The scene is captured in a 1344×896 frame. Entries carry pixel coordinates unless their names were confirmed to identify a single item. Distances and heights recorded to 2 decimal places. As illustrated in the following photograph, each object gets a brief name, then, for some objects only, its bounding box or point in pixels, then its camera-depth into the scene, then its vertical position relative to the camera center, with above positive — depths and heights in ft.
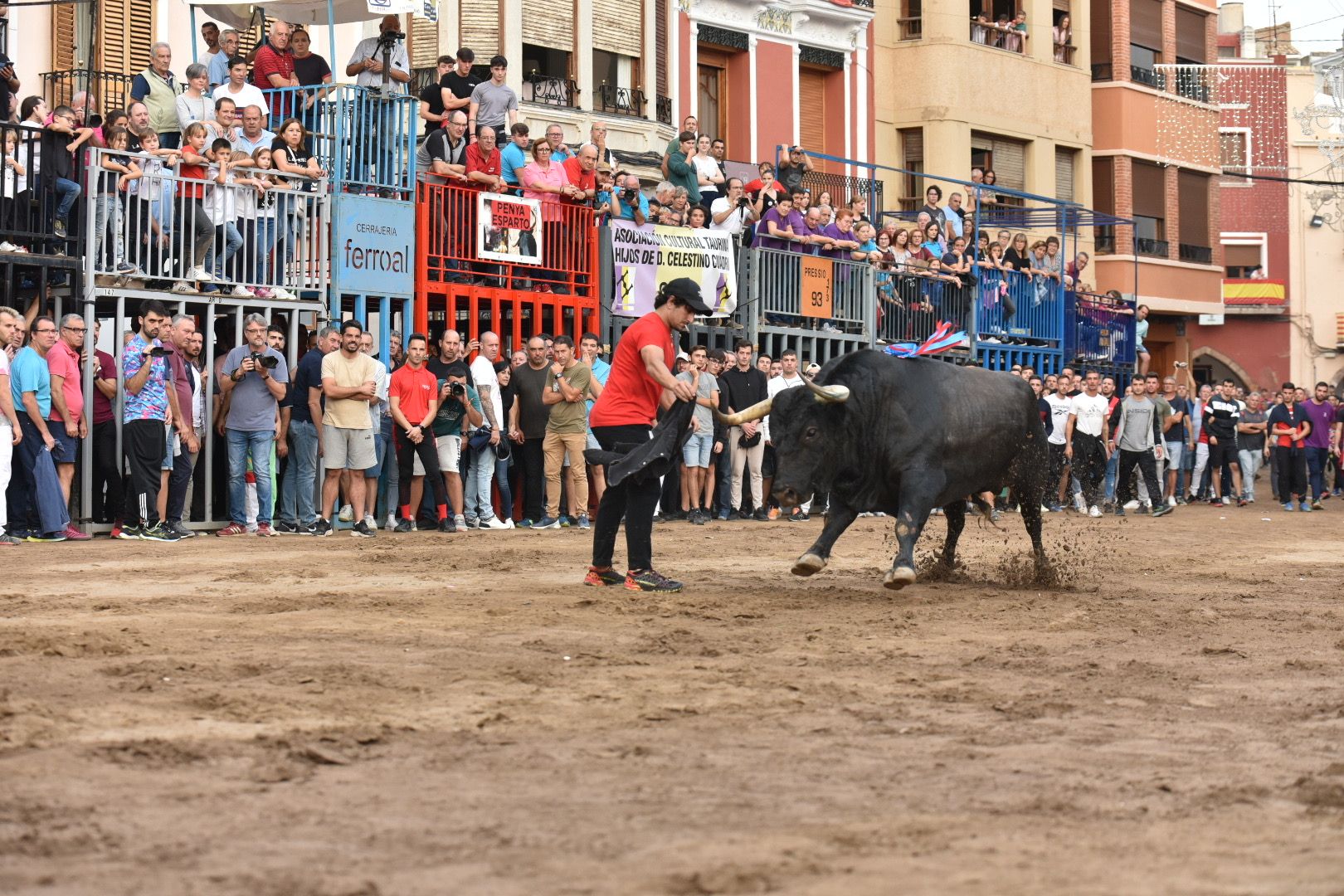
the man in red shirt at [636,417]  38.37 +1.15
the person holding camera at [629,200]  71.36 +10.39
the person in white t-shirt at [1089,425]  85.46 +2.03
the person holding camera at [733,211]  75.10 +10.33
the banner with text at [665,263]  70.64 +7.92
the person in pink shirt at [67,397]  50.75 +2.15
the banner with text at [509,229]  65.21 +8.42
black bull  41.01 +0.71
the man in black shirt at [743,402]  67.62 +2.47
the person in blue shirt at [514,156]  66.23 +11.05
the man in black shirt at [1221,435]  97.19 +1.76
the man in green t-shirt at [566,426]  62.23 +1.56
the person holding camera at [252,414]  55.36 +1.79
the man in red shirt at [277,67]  62.69 +13.40
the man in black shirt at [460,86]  67.82 +13.93
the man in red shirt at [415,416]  58.85 +1.80
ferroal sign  61.41 +7.43
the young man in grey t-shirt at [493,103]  67.97 +13.23
